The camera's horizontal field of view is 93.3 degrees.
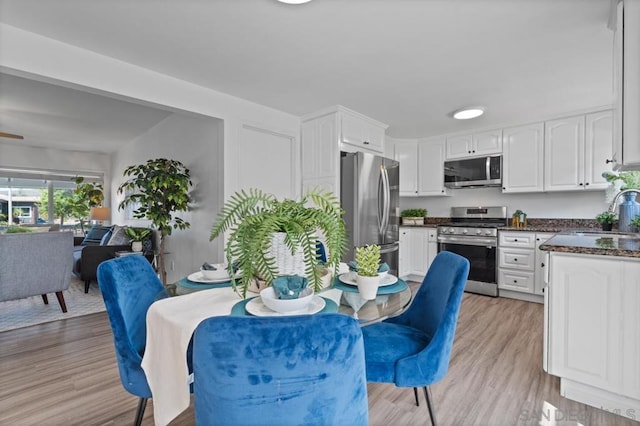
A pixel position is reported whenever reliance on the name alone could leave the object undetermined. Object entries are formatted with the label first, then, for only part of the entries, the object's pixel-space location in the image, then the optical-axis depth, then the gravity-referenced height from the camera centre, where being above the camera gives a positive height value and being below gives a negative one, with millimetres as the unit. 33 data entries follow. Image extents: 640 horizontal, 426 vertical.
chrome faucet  2462 +179
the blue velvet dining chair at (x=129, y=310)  1160 -418
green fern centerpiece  1051 -90
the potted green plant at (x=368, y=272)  1188 -247
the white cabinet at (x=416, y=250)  4387 -567
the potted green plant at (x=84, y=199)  6379 +249
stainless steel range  3775 -411
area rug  2893 -1056
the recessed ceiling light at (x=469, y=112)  3340 +1123
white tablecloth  952 -457
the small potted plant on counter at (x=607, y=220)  2969 -72
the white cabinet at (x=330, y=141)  3412 +840
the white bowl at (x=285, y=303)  946 -290
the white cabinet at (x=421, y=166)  4590 +722
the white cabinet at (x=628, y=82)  1474 +657
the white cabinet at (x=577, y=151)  3334 +707
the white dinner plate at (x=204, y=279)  1430 -330
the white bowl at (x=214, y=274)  1455 -309
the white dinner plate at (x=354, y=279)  1415 -329
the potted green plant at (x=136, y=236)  4014 -342
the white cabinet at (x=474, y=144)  4039 +951
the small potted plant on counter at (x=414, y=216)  4746 -69
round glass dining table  1051 -353
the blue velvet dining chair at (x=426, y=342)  1213 -571
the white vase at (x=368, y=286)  1185 -293
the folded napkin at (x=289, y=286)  978 -247
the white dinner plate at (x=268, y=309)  967 -326
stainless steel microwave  4027 +562
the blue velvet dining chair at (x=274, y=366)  605 -320
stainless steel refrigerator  3363 +129
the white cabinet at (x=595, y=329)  1560 -638
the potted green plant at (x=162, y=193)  3475 +208
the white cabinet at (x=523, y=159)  3715 +683
